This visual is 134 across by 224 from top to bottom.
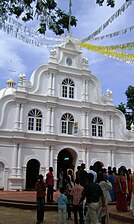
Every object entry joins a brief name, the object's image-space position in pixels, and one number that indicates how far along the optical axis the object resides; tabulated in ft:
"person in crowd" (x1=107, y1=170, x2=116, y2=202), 44.14
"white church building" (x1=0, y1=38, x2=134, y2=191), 70.03
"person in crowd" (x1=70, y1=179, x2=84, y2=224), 27.27
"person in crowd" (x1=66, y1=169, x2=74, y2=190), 33.47
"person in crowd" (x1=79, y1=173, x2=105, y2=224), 22.39
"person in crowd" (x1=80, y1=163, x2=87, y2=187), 33.29
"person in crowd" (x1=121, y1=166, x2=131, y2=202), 40.85
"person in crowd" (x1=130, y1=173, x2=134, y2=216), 32.94
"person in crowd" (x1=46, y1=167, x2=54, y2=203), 42.42
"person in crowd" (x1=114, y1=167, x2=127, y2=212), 36.11
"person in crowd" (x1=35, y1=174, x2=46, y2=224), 30.66
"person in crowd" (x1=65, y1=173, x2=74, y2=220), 31.26
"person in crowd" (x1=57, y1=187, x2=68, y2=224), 26.61
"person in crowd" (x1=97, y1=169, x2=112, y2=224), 26.16
